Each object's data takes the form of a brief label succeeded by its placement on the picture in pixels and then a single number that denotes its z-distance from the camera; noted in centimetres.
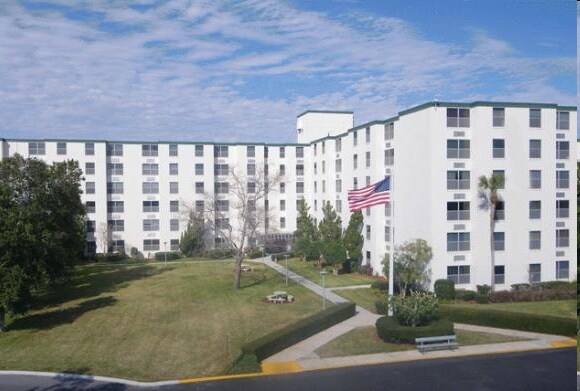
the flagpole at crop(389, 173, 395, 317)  2669
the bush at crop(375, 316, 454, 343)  2302
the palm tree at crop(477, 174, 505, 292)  3362
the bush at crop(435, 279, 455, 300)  3311
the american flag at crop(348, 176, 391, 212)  2720
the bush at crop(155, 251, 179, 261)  5653
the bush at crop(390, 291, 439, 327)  2378
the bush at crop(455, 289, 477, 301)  3297
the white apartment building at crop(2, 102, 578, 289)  3481
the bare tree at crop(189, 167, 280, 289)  5788
